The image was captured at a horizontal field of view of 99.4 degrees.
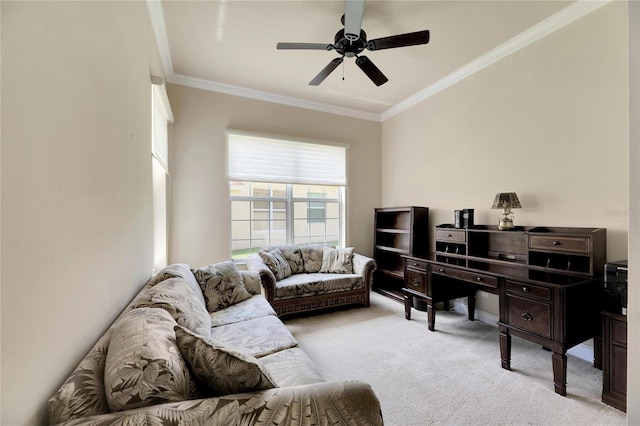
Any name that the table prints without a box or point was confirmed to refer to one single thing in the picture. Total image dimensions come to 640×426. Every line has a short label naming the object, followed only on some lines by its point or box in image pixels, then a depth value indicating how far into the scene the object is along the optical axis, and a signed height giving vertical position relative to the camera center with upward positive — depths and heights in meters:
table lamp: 2.69 +0.09
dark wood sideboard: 1.73 -0.96
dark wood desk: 1.93 -0.55
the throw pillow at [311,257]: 3.81 -0.63
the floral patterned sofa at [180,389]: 0.82 -0.59
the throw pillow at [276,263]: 3.42 -0.64
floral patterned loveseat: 3.19 -0.82
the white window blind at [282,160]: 3.87 +0.81
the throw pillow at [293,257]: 3.73 -0.60
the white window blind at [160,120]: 2.49 +0.94
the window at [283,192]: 3.92 +0.34
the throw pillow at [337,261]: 3.75 -0.67
